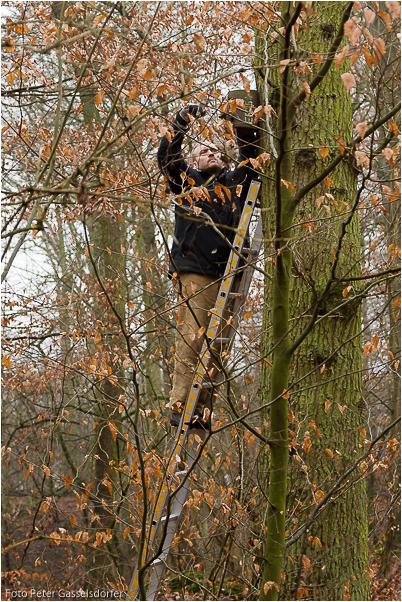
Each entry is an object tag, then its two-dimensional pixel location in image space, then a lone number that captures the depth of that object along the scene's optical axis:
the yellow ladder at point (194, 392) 9.48
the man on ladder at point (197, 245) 10.45
